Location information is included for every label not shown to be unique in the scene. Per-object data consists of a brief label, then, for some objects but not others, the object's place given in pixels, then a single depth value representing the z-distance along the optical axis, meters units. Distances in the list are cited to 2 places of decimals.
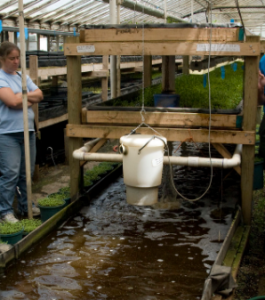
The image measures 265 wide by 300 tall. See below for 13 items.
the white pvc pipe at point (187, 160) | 4.10
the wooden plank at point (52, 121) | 7.77
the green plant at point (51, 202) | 4.74
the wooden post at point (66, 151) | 8.17
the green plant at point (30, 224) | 4.29
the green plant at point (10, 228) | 3.99
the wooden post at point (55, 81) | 10.66
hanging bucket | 3.55
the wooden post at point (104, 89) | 10.34
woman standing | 4.55
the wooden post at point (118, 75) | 8.75
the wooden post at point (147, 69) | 8.42
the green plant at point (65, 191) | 5.27
